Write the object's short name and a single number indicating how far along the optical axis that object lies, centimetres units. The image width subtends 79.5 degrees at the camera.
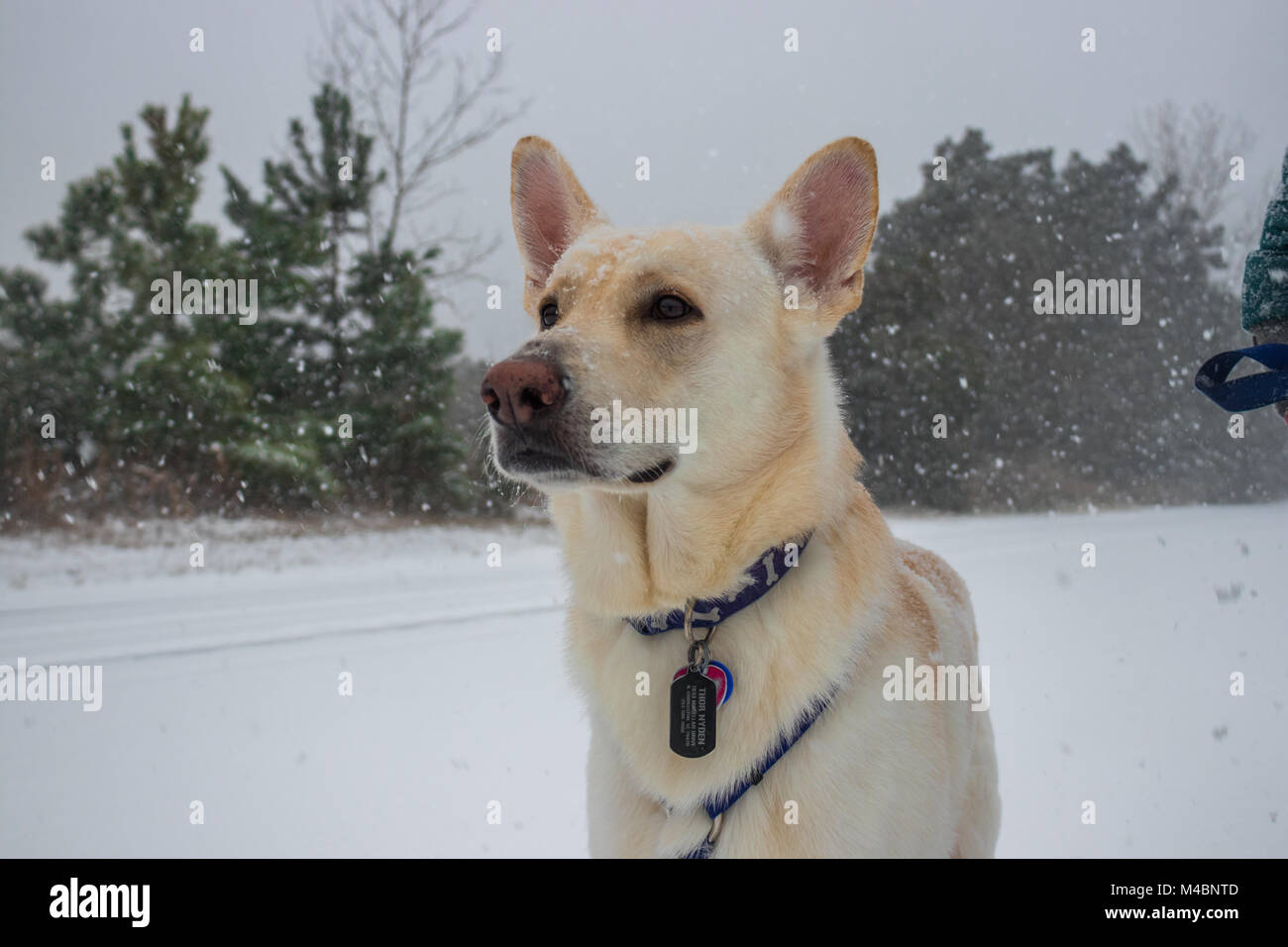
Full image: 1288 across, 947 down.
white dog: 174
